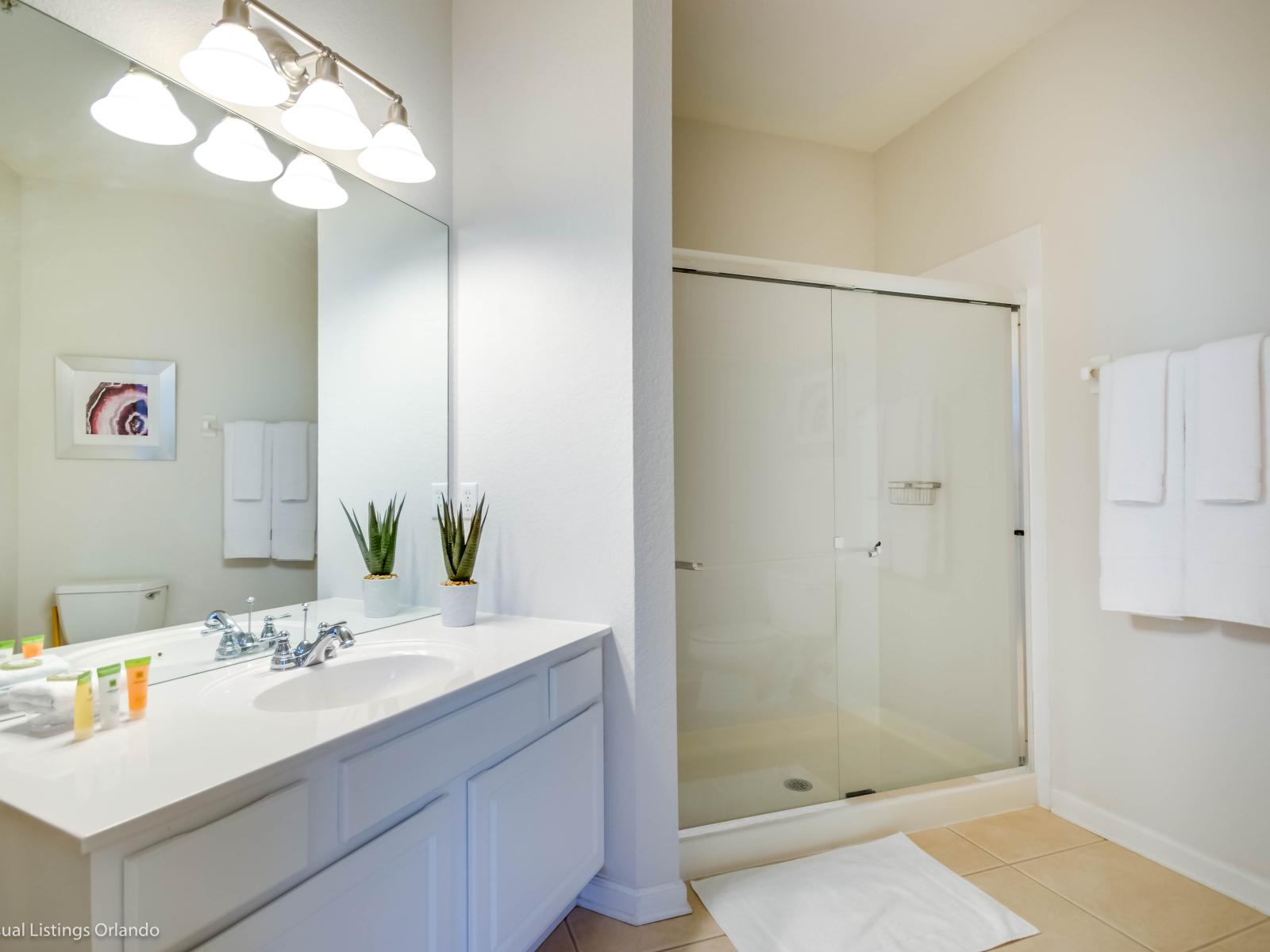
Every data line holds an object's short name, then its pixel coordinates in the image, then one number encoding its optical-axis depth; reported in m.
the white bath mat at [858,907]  1.54
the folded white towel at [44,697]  0.93
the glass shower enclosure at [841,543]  1.94
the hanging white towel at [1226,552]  1.58
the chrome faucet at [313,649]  1.28
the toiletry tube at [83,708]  0.90
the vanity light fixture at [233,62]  1.22
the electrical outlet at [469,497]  1.86
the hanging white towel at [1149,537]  1.74
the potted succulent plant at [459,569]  1.64
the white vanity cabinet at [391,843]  0.72
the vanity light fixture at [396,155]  1.61
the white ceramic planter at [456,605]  1.64
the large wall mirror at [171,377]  1.05
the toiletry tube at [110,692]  0.94
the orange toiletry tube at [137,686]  0.99
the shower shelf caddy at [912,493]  2.20
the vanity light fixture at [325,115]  1.43
